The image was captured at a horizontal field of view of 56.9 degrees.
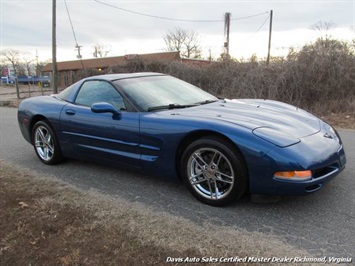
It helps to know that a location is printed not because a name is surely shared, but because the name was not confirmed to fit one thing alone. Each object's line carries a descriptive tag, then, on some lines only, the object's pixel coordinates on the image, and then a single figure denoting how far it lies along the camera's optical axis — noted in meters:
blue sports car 2.82
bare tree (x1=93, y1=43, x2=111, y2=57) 69.94
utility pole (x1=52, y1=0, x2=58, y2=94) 16.83
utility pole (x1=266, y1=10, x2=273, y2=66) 24.65
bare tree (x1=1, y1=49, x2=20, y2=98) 66.43
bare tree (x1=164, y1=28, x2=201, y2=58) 54.34
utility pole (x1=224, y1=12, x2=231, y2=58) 29.52
